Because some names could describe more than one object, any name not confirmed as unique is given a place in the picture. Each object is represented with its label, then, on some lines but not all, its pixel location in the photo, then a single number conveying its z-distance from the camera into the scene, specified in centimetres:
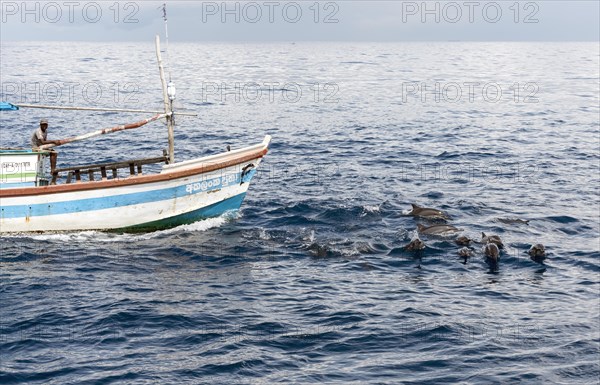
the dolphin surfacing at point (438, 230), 2384
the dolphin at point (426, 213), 2586
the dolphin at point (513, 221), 2555
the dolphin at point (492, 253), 2133
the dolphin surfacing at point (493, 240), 2233
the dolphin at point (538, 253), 2167
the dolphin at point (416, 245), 2222
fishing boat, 2308
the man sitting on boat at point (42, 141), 2355
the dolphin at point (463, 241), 2272
